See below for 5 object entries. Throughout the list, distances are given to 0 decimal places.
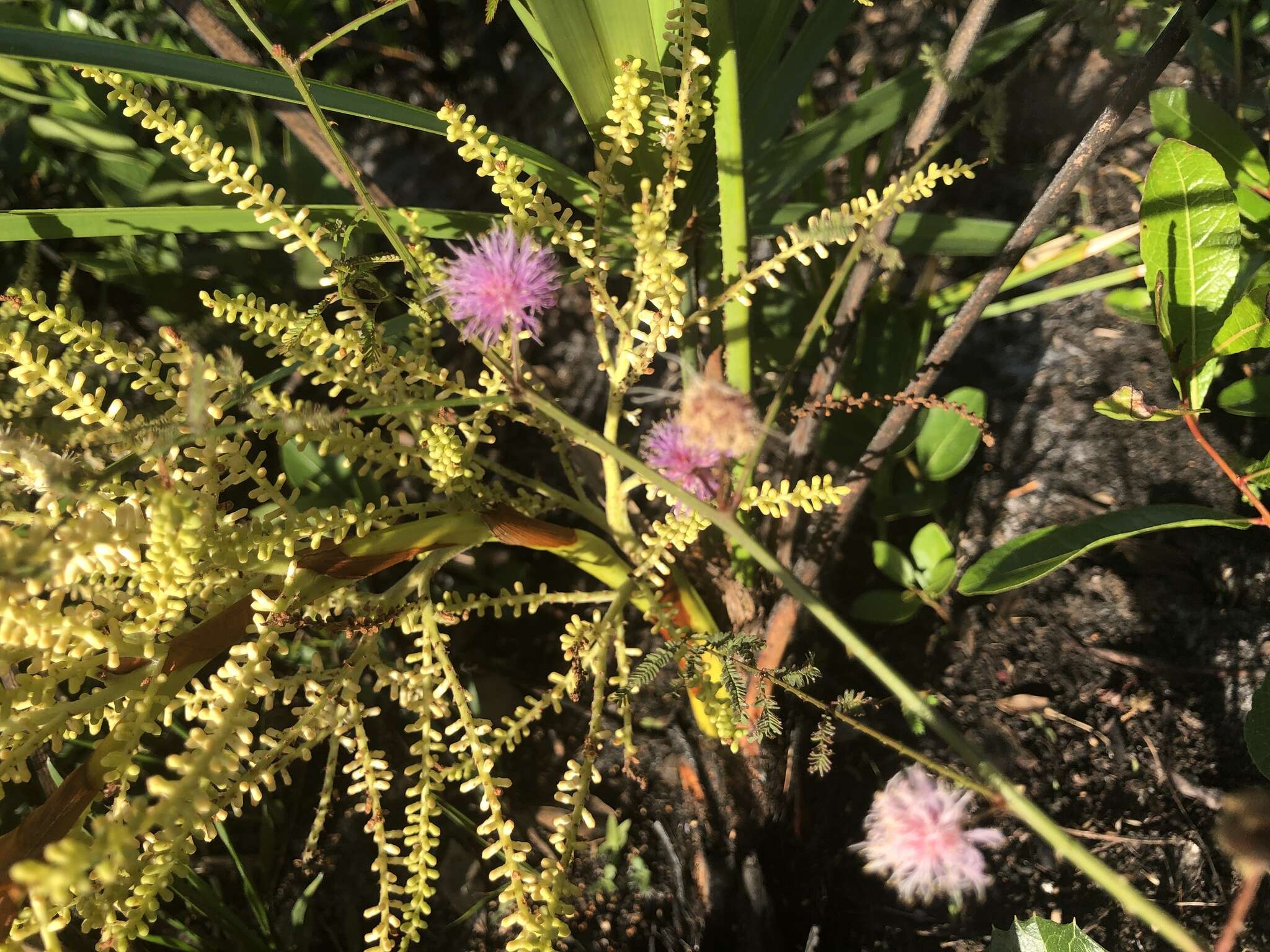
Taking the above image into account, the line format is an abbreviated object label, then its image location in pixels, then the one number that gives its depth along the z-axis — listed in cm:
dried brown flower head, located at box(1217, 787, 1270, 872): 16
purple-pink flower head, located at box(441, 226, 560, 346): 17
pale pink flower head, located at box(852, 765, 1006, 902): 16
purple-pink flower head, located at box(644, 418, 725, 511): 19
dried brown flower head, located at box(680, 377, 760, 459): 15
